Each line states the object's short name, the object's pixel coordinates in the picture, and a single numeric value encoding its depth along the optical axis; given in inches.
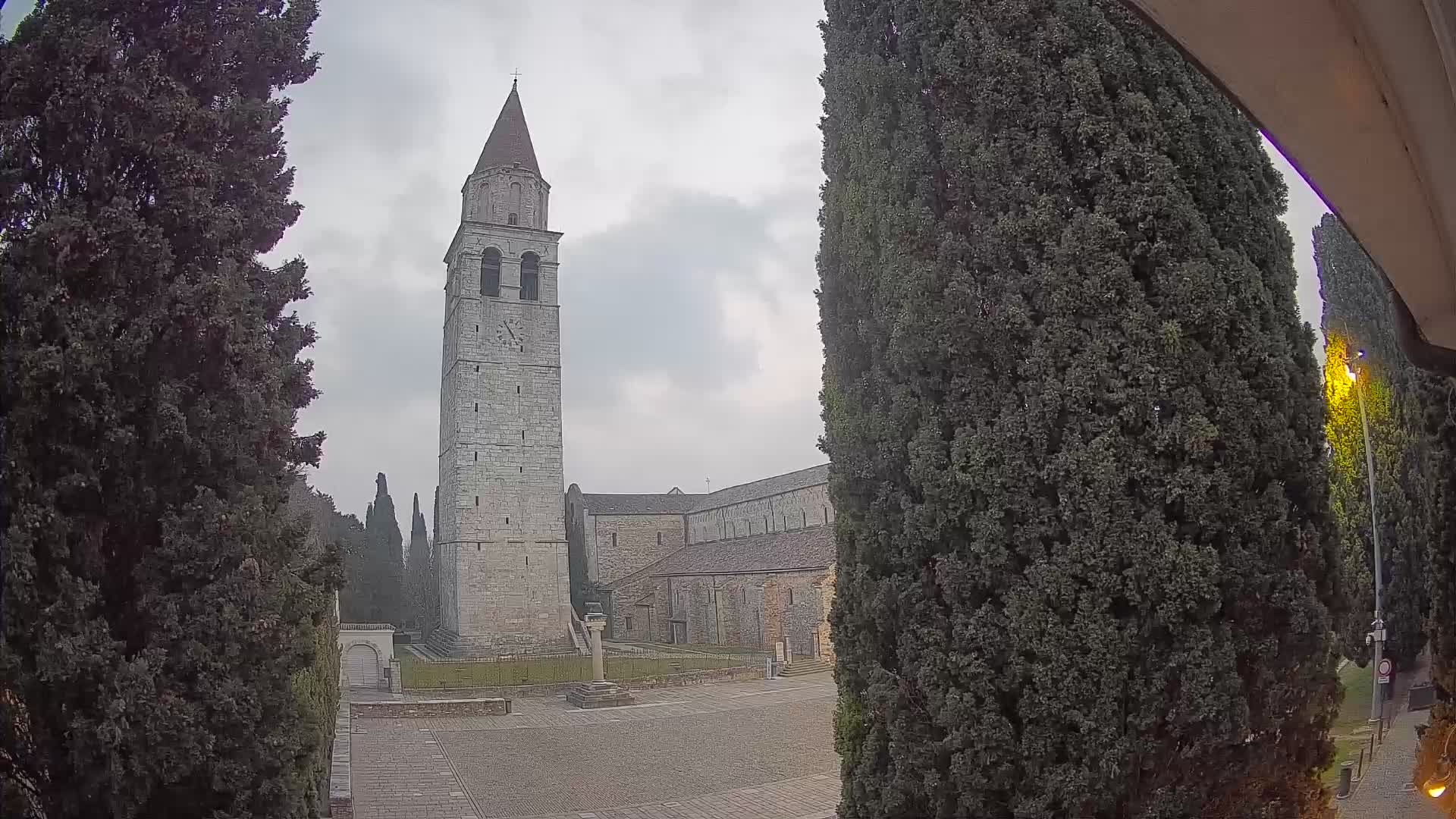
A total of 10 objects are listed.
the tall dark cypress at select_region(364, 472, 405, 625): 1738.4
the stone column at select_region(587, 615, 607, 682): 960.3
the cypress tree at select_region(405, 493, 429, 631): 1820.9
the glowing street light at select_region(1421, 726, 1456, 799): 261.6
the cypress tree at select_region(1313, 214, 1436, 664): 510.0
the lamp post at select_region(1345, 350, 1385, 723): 542.6
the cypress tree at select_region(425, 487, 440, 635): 1624.6
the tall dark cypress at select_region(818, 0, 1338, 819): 175.3
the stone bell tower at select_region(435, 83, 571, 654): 1352.1
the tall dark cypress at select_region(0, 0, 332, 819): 140.0
